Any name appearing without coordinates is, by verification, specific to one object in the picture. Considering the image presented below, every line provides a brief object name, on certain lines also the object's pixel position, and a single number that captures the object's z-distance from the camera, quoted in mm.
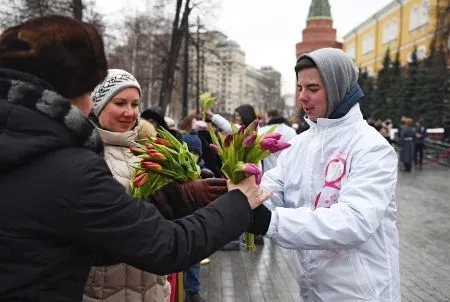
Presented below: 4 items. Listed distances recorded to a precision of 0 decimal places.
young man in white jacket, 2096
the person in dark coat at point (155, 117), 5180
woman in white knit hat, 2426
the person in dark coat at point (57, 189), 1469
